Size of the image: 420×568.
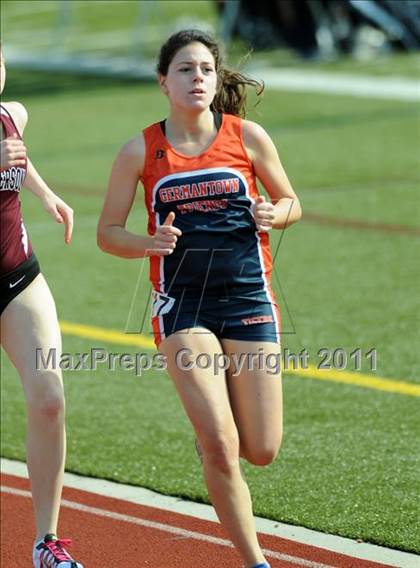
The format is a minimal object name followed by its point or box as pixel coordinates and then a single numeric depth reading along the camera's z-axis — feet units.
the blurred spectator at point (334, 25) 162.40
